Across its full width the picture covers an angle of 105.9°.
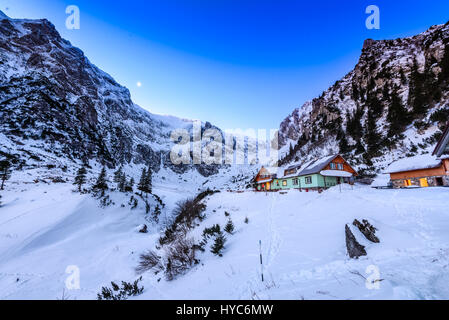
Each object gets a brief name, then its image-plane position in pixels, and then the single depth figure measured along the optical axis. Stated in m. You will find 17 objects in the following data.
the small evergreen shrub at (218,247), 8.98
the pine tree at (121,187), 31.35
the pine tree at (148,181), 42.06
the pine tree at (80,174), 25.83
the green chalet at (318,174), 27.28
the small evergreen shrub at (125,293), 6.99
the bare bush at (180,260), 7.97
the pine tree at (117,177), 38.94
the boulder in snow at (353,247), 5.72
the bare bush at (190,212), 19.80
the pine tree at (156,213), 26.48
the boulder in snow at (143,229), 20.40
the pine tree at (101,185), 27.14
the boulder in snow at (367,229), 6.51
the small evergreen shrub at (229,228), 12.61
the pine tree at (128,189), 33.26
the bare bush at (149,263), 10.04
